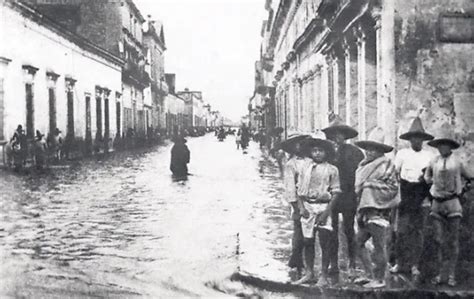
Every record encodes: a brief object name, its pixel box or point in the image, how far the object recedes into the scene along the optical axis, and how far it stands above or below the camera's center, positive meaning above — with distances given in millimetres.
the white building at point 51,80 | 23609 +2068
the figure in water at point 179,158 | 20359 -914
